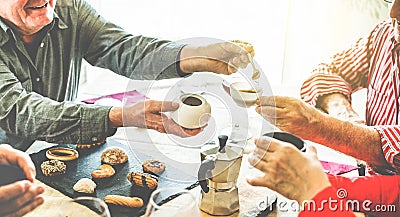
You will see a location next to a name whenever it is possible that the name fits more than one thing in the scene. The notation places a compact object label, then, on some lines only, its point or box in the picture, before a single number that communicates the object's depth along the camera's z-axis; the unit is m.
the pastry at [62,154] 1.12
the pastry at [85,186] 1.04
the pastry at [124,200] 1.01
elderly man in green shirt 1.05
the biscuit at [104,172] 1.08
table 1.03
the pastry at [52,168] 1.07
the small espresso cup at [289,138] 0.99
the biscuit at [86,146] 1.16
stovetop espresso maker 1.01
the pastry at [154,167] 1.10
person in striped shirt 1.05
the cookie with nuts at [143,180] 1.06
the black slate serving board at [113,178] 1.04
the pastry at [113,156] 1.13
